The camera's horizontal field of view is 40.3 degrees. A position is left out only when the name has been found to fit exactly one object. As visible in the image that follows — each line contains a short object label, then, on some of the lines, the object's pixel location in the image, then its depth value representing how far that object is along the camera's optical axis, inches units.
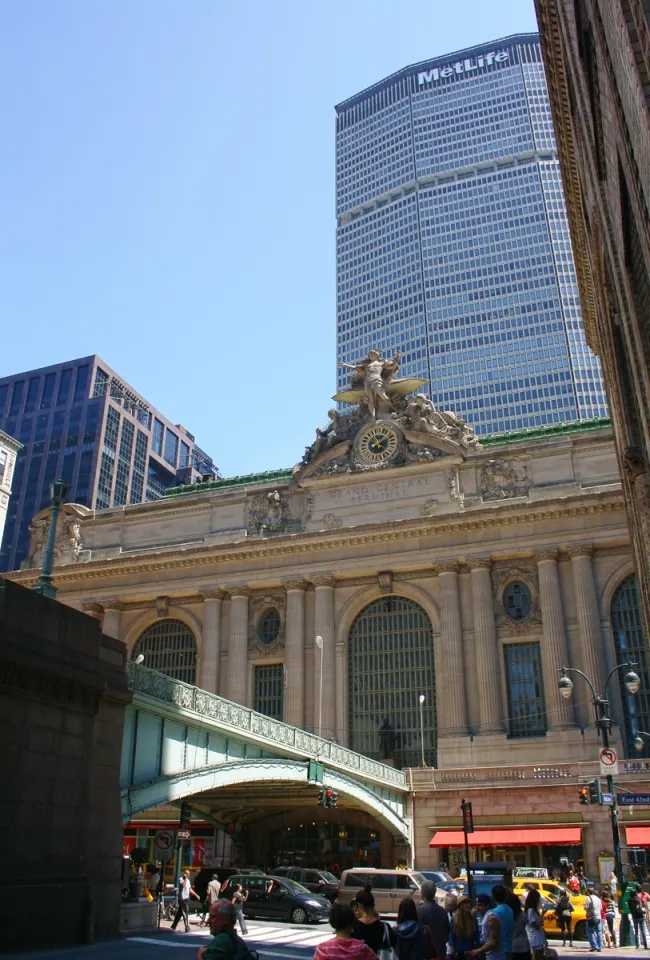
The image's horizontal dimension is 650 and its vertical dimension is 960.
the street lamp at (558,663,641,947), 911.0
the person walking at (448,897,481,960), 455.5
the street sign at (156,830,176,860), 979.9
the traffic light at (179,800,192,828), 1166.3
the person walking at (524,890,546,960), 506.6
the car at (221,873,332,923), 1099.9
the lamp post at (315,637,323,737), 1827.5
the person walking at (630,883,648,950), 914.9
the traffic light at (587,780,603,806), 1010.1
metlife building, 5315.0
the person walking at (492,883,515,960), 426.3
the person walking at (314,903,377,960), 268.4
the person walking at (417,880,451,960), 449.4
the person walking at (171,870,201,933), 896.9
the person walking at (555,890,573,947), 910.4
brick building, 402.0
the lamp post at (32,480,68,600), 767.1
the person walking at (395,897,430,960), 398.6
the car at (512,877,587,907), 987.9
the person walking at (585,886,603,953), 829.8
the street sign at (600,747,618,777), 987.3
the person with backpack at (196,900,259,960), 287.1
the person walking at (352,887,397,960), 357.4
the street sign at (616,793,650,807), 1144.6
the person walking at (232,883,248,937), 885.2
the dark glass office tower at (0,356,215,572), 4763.8
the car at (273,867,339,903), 1259.8
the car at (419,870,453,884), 1151.0
